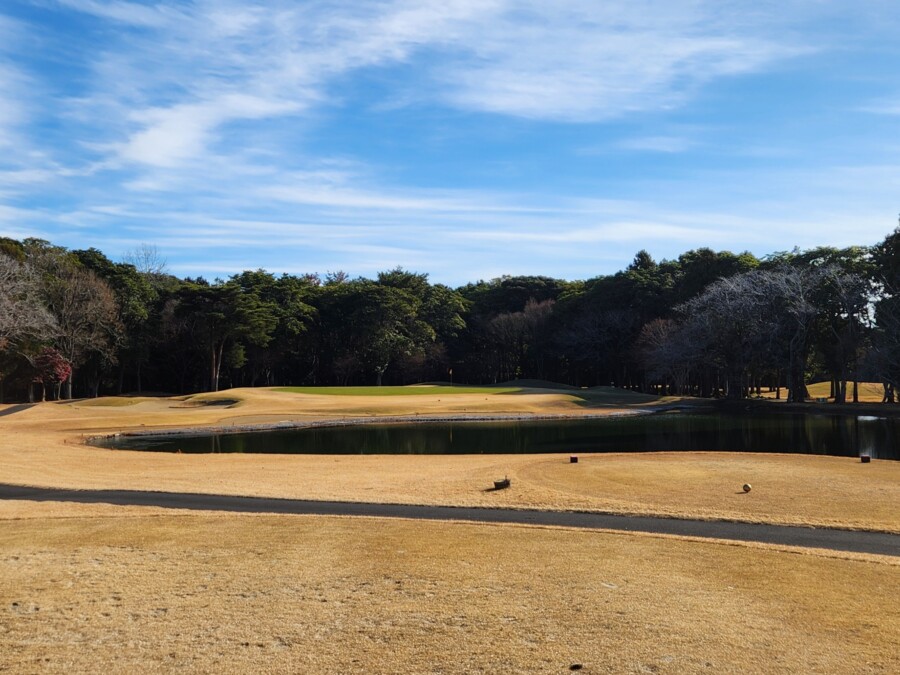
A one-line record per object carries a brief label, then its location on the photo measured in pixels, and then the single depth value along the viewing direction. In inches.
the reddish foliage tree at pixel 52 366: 2327.8
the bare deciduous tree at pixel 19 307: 1734.7
